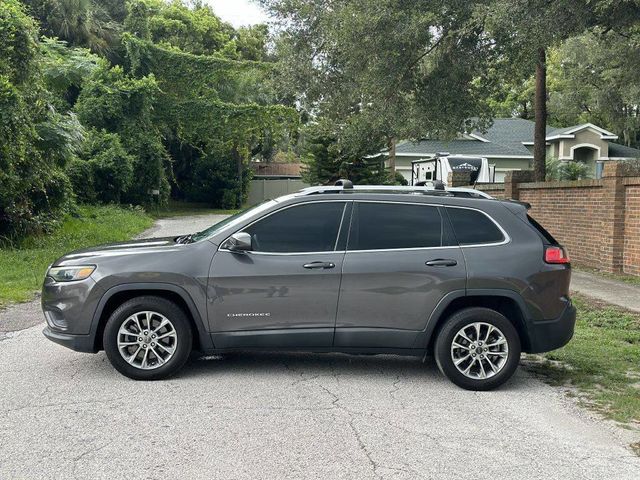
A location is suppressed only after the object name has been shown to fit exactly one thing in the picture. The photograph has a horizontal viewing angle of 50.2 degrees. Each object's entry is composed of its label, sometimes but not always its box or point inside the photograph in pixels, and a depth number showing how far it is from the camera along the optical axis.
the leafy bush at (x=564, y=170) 31.47
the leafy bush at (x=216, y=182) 46.06
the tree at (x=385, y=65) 12.80
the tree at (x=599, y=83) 18.61
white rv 28.34
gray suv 6.04
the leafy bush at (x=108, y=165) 30.52
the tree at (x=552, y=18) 10.64
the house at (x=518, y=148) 39.94
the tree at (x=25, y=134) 14.26
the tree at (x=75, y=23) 32.53
